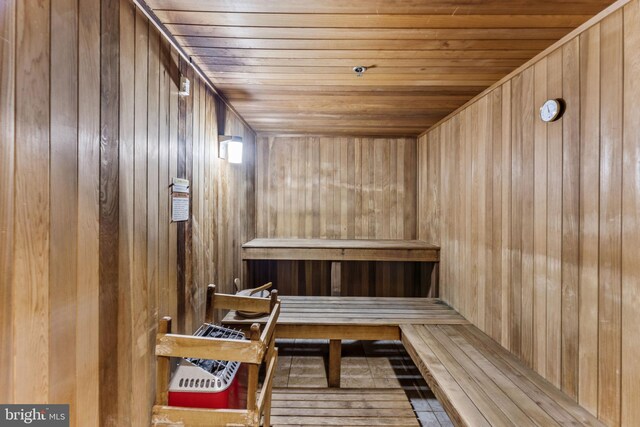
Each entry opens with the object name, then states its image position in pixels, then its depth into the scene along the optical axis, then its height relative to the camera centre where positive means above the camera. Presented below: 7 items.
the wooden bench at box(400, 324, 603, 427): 1.40 -0.94
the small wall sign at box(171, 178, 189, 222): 1.63 +0.06
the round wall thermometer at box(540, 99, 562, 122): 1.57 +0.54
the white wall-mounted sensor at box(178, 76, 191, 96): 1.72 +0.71
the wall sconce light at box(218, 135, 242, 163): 2.45 +0.51
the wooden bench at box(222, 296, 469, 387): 2.54 -0.94
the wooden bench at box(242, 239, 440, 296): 3.24 -0.45
